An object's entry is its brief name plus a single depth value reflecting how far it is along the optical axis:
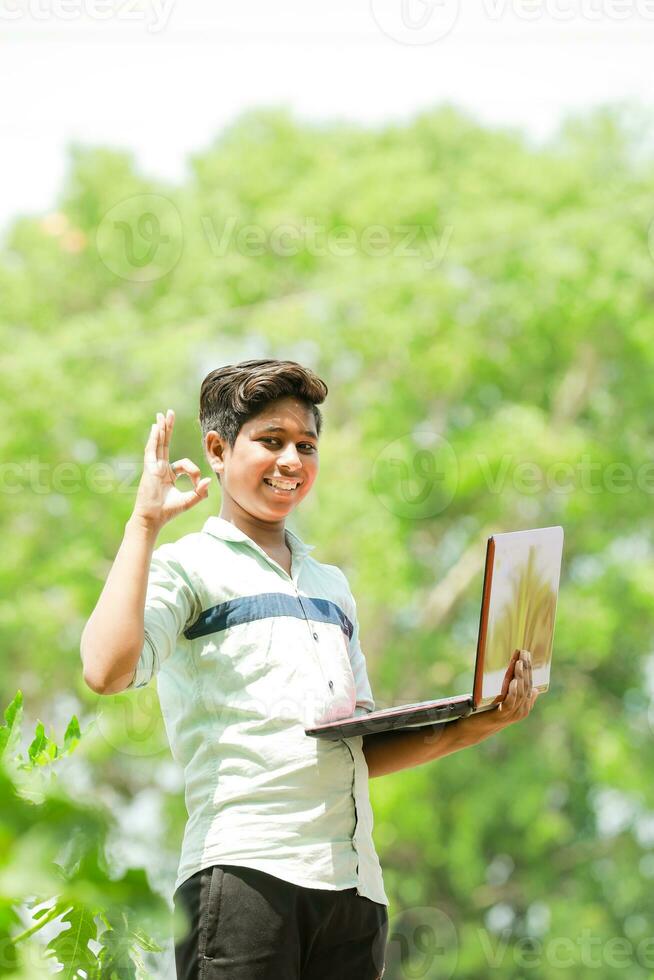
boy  6.28
